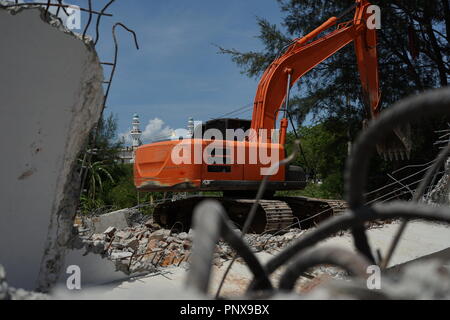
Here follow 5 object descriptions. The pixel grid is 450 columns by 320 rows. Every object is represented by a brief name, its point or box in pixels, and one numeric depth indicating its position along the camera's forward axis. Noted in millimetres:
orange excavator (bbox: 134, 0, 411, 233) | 6848
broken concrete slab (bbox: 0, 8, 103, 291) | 2795
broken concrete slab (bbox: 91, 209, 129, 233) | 8918
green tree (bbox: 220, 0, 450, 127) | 12562
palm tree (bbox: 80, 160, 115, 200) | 13984
